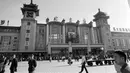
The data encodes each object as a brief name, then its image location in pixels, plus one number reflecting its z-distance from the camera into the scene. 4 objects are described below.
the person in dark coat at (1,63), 5.15
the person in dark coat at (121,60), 1.53
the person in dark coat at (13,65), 6.38
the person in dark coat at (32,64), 5.48
